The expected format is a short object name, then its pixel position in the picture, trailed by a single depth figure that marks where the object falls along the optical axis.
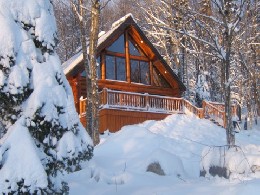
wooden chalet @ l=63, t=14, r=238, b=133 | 21.48
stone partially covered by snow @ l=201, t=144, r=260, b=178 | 8.25
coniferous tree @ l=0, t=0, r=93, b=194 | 5.12
